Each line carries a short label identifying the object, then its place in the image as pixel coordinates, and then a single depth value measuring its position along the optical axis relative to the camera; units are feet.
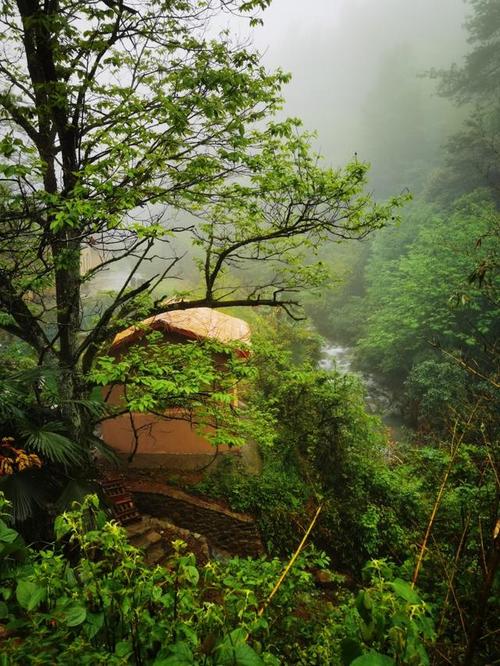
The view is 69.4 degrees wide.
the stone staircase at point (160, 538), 23.35
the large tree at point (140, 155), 14.30
